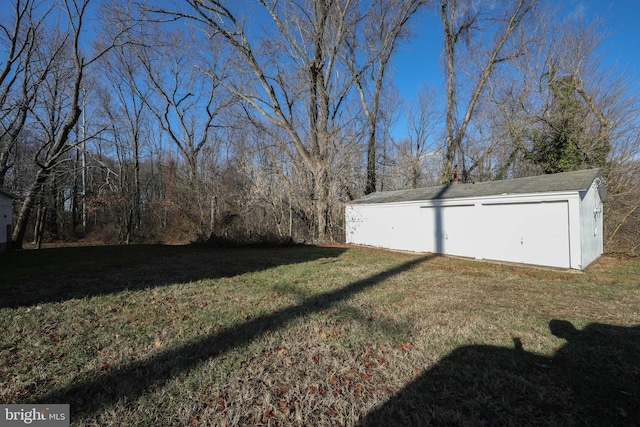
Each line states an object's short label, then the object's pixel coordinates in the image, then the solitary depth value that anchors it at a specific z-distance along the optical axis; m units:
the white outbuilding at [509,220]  8.19
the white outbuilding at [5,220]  12.85
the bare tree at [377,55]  17.73
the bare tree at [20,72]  12.23
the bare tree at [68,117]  12.74
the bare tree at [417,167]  23.20
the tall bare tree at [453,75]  17.12
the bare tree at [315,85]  15.14
